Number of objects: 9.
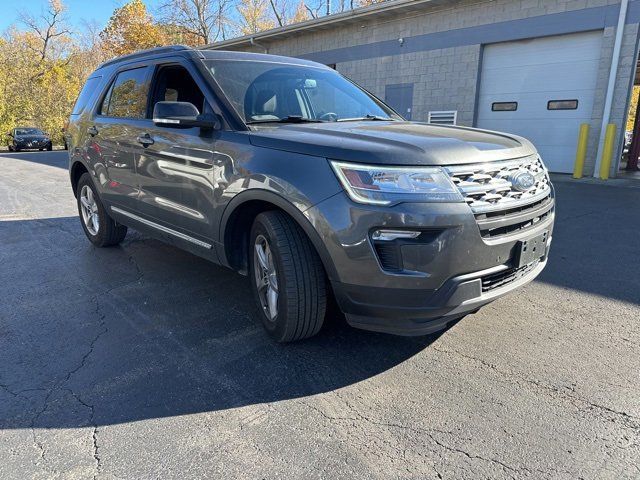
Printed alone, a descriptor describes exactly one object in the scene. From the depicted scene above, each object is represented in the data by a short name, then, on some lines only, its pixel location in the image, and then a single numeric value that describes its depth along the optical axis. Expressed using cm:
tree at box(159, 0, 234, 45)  3678
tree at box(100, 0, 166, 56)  3966
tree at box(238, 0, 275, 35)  3725
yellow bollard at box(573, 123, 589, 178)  1101
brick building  1068
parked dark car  2647
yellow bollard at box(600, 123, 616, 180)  1068
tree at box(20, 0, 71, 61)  4078
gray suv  232
